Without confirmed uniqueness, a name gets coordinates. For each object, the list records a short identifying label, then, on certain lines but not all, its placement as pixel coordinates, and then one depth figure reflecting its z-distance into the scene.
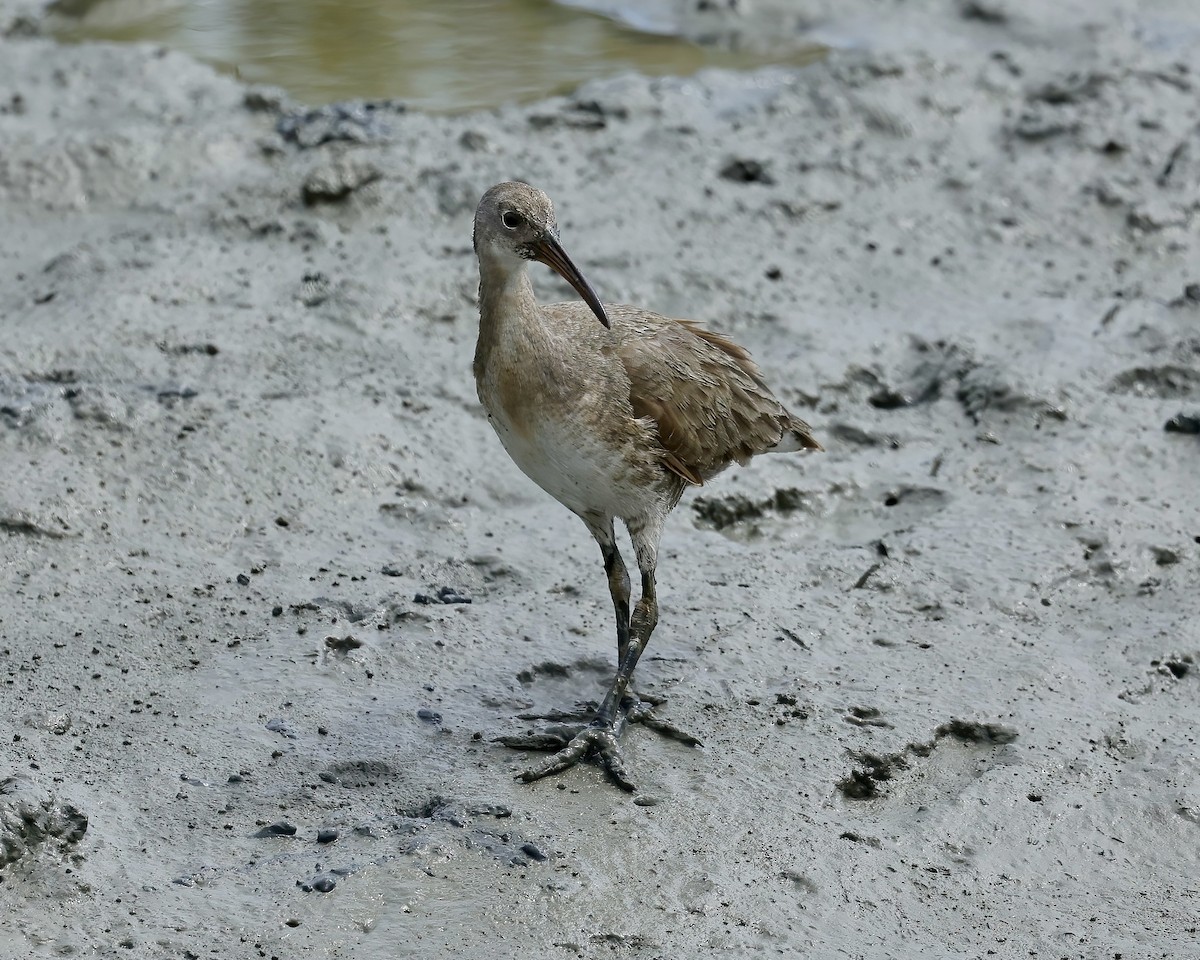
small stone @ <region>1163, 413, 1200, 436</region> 13.87
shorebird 9.57
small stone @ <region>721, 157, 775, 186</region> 17.85
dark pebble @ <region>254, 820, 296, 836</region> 9.26
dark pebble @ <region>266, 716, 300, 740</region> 10.25
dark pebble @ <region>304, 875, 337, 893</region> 8.70
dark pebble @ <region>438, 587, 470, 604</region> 11.70
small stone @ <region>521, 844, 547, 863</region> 9.08
